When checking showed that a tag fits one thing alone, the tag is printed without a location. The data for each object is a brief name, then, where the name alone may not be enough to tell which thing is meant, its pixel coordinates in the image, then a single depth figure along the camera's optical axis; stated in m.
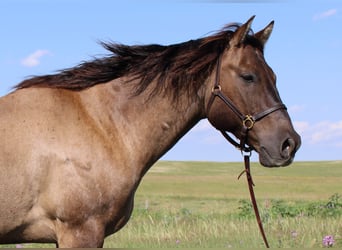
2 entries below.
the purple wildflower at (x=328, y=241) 7.78
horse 5.53
